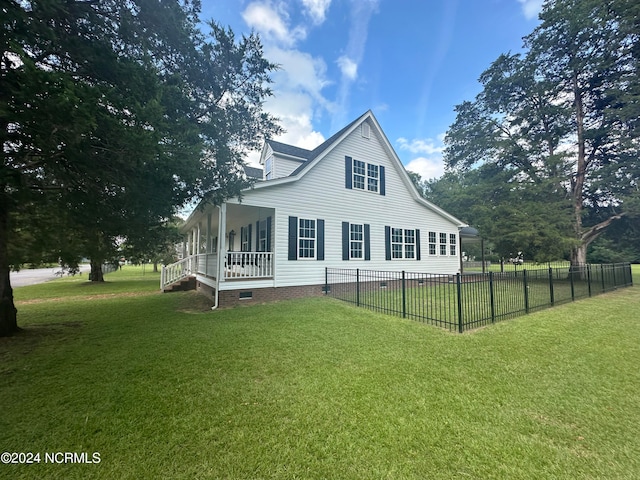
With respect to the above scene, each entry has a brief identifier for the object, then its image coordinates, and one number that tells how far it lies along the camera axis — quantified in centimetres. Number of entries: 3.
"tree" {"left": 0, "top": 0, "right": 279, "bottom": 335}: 387
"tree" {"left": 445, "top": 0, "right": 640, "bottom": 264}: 1579
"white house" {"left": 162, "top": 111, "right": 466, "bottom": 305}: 1039
